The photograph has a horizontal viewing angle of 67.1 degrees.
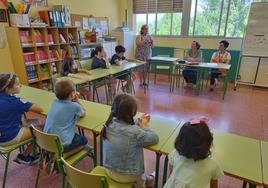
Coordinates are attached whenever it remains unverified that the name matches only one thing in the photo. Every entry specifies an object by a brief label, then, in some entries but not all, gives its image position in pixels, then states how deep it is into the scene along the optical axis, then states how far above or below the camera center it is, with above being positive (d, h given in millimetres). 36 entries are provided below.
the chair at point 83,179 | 1038 -769
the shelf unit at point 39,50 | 3902 -440
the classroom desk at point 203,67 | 4244 -827
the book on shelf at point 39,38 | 4114 -179
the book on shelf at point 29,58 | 3977 -549
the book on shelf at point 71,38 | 4832 -217
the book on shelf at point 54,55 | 4486 -565
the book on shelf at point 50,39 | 4332 -212
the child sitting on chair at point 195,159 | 1035 -663
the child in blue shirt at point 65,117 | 1603 -677
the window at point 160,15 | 6109 +395
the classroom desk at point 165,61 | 4932 -794
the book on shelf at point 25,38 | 3864 -171
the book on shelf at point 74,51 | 4945 -532
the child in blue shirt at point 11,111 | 1693 -672
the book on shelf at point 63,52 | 4695 -533
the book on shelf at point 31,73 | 4096 -873
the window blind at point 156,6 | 6027 +654
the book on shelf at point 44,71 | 4355 -886
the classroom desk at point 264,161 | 1094 -787
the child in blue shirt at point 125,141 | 1303 -708
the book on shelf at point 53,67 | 4551 -842
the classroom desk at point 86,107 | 1710 -759
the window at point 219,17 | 5309 +267
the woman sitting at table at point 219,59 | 4711 -724
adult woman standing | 5148 -412
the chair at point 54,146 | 1425 -829
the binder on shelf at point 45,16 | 4200 +254
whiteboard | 4705 -108
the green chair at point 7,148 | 1687 -966
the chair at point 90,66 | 3527 -724
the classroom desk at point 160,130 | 1386 -772
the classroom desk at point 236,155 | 1137 -781
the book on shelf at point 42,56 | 4234 -552
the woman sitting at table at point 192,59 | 4980 -743
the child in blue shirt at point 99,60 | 3908 -583
